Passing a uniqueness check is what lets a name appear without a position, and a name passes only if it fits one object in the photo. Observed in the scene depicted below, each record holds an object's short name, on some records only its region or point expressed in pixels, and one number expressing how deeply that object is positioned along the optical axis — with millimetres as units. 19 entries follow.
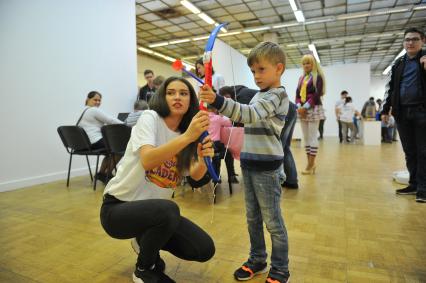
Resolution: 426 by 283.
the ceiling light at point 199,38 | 10319
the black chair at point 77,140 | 3291
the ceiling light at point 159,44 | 11027
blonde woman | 3471
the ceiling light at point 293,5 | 7274
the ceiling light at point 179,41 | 10553
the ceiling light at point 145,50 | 11697
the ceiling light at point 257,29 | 9312
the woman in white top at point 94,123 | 3438
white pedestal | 7758
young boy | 1268
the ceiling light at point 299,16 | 8039
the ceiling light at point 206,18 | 8262
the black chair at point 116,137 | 3064
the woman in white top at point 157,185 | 1208
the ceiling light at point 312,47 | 11692
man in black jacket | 2543
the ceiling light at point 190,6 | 7469
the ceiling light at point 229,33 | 9648
